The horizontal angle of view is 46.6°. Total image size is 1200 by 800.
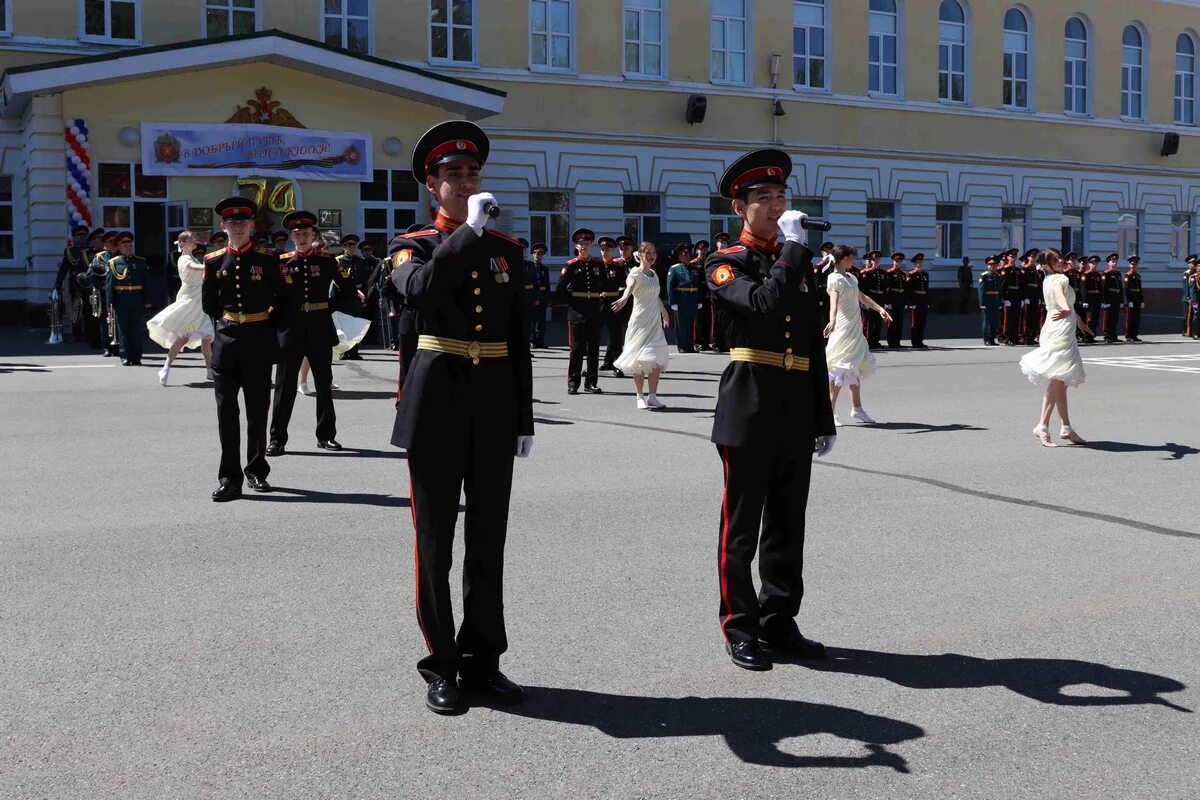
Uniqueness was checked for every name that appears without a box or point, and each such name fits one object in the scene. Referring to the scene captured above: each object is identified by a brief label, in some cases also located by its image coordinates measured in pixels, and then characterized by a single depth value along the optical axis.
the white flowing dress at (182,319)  17.73
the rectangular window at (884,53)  40.97
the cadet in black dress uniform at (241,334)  9.47
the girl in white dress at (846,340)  13.81
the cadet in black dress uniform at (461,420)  5.01
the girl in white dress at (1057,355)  12.36
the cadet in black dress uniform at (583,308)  17.44
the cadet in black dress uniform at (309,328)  11.63
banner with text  29.72
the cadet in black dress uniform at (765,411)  5.50
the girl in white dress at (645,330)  15.62
